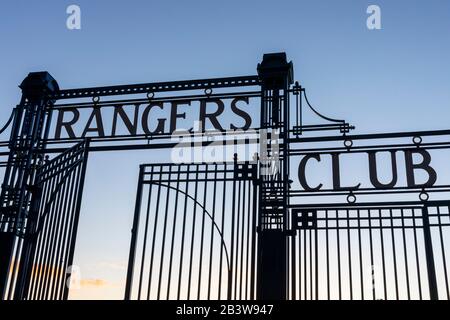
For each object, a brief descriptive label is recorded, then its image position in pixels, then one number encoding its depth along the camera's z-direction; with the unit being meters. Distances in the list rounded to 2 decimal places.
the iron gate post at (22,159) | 7.04
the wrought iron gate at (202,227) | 6.11
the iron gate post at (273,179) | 6.05
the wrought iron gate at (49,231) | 6.68
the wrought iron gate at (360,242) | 5.93
